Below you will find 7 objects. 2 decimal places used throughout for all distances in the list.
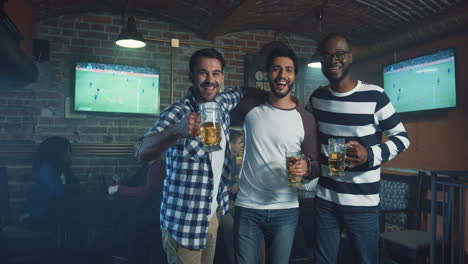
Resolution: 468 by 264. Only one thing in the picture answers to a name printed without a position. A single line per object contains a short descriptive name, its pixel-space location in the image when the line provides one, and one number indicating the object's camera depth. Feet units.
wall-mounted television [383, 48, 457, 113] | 12.85
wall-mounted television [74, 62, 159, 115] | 15.14
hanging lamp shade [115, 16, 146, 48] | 12.94
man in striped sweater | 5.26
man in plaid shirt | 4.81
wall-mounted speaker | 14.29
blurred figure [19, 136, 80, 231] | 10.69
